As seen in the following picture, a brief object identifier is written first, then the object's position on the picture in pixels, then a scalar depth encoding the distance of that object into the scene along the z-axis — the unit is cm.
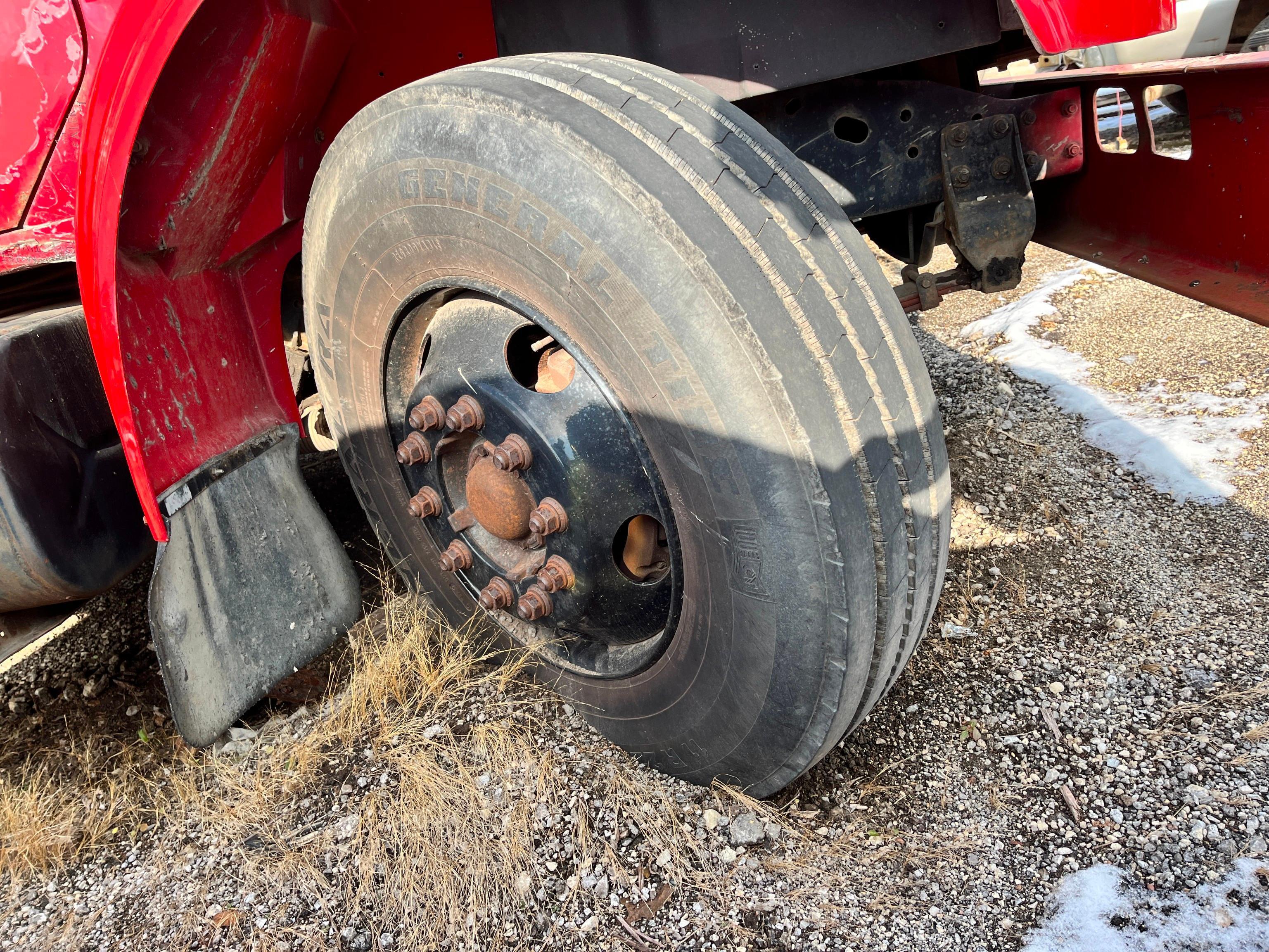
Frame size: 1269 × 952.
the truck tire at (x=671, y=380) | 124
